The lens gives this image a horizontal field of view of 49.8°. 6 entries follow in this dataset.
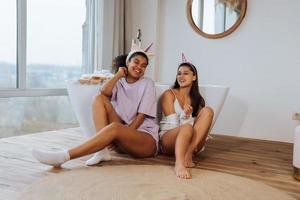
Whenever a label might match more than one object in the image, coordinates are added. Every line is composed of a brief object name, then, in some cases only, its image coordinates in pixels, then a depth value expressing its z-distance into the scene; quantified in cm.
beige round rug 162
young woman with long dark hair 216
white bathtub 260
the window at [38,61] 309
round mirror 359
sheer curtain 387
